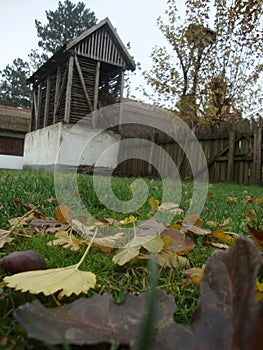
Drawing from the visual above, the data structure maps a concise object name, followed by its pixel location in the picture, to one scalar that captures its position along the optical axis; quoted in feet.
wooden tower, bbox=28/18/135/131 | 36.83
